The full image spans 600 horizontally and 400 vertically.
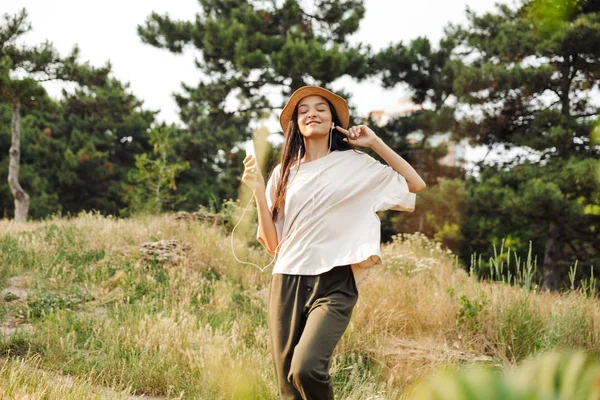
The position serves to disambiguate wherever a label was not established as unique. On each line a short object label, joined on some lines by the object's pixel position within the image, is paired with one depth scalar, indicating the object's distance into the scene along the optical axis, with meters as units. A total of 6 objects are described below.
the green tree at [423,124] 18.02
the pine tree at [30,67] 15.70
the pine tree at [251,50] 15.97
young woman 2.65
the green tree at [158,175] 14.11
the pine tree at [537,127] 13.28
